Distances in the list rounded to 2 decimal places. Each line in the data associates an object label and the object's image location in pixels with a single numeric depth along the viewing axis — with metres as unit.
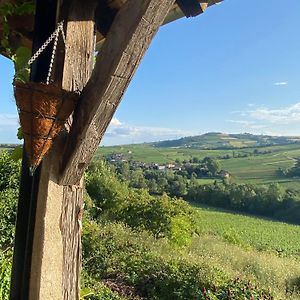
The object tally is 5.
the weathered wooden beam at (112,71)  1.04
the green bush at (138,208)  15.25
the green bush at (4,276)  3.45
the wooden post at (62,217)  1.22
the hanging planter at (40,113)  1.06
